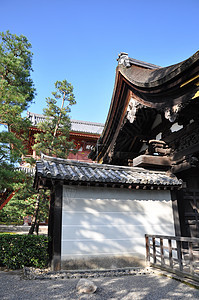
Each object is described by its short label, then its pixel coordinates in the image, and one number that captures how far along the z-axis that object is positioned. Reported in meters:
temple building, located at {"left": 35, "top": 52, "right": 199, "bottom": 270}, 5.68
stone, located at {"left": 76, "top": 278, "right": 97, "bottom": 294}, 3.93
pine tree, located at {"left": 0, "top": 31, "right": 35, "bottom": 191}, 8.80
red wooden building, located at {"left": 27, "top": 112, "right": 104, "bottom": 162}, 20.98
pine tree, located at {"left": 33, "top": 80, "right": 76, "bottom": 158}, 13.01
